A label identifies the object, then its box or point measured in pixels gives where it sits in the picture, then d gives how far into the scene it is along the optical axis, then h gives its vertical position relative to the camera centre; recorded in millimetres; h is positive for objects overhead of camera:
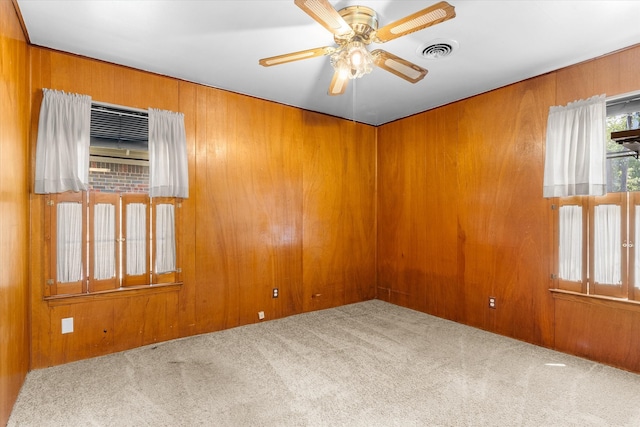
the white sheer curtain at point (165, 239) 3314 -274
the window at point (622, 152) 2807 +492
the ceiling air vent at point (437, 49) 2684 +1366
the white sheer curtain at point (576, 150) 2869 +543
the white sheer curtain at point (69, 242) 2840 -260
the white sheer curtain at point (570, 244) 3047 -326
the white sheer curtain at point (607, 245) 2840 -320
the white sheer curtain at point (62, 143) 2738 +595
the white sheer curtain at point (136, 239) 3180 -260
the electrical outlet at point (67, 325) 2859 -984
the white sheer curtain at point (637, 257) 2734 -404
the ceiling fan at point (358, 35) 1773 +1072
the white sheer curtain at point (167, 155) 3248 +571
